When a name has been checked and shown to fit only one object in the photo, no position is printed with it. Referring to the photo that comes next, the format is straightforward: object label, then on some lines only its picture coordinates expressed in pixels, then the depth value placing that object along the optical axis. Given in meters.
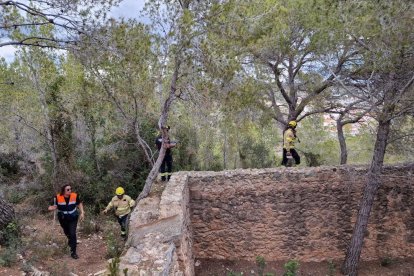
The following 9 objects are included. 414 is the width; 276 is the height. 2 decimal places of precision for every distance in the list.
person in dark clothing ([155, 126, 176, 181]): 9.06
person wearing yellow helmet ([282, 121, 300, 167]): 9.65
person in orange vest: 6.52
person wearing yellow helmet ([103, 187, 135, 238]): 7.44
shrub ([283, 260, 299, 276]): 6.36
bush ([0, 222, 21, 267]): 5.55
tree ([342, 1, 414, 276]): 6.24
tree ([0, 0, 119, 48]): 6.16
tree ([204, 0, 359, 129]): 7.45
